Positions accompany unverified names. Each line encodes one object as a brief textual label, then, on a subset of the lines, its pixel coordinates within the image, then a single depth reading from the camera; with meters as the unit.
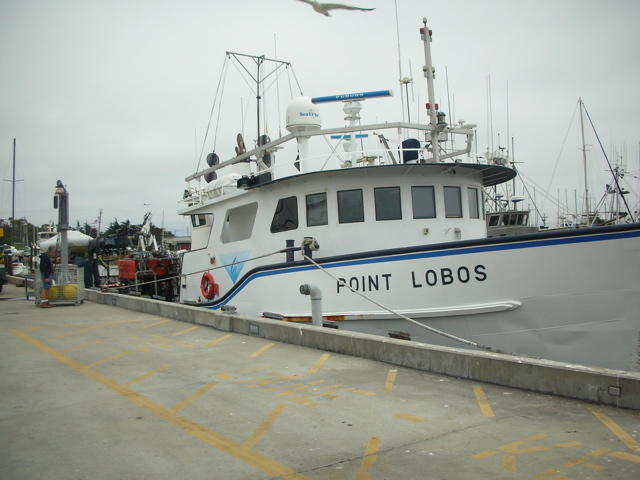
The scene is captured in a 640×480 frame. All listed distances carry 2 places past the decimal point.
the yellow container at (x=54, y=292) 14.31
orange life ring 13.12
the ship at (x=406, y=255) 7.01
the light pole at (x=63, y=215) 14.58
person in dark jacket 13.30
